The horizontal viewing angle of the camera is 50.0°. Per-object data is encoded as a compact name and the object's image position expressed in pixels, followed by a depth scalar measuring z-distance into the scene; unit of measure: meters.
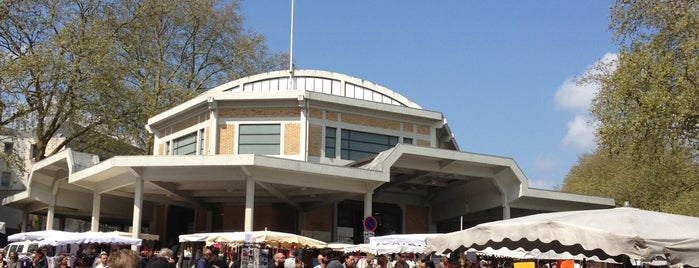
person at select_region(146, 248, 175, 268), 11.86
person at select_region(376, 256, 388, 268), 15.30
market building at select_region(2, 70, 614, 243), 26.41
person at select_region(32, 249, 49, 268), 17.95
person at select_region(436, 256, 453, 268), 19.45
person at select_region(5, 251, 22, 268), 17.62
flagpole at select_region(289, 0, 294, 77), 34.61
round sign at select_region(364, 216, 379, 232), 21.52
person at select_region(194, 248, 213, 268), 15.60
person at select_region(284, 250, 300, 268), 18.56
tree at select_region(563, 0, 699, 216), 19.91
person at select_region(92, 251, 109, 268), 12.73
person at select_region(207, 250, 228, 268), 14.73
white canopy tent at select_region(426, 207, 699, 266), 9.13
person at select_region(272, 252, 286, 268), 14.23
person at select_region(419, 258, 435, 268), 14.41
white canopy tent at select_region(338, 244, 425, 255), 20.97
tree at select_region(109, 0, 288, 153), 44.23
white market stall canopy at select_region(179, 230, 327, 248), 20.38
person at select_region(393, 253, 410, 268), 14.07
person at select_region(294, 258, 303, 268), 19.33
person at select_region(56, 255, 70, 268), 14.85
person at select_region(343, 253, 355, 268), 12.66
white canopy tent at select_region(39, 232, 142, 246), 23.69
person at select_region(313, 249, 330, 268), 14.09
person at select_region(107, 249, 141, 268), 4.99
